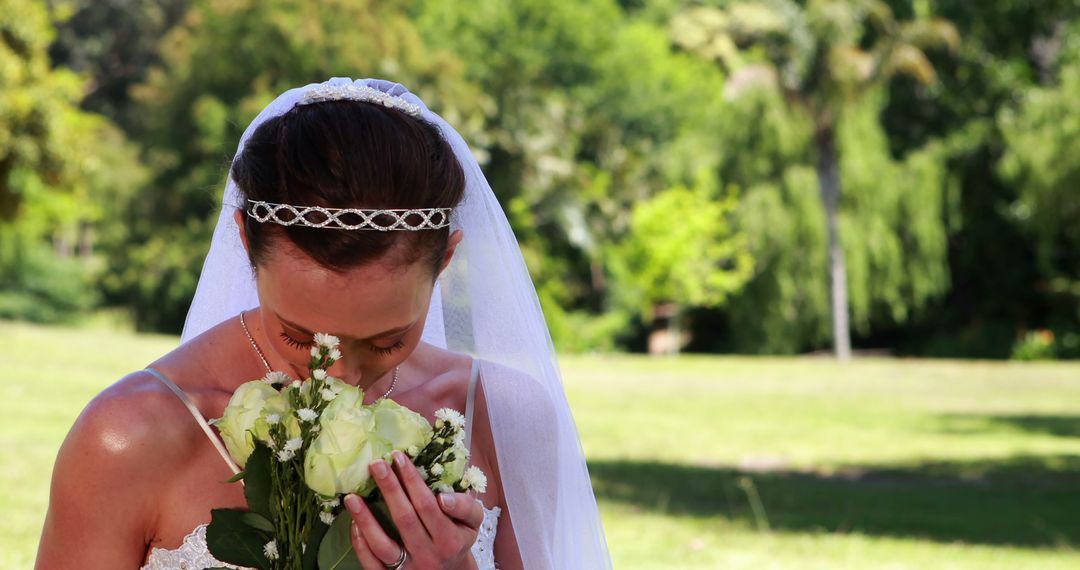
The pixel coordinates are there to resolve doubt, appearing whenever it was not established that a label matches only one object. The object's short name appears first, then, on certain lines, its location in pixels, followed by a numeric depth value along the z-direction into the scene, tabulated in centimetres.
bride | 232
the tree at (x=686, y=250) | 3625
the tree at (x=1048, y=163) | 2991
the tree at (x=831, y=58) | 3056
